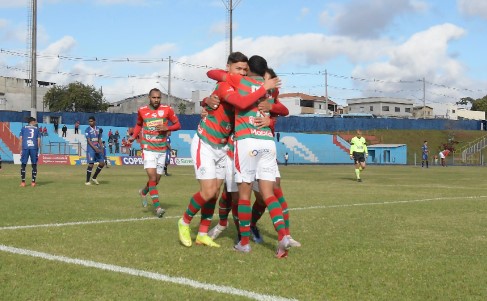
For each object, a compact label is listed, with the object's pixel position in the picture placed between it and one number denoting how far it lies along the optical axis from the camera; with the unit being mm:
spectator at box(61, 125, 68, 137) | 52969
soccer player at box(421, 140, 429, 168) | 44775
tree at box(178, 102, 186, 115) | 105062
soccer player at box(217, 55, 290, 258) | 6137
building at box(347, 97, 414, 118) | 130875
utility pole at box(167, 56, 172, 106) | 82456
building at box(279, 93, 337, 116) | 113188
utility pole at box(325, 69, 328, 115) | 99875
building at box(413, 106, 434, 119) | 142500
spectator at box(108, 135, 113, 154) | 52481
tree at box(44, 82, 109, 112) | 93375
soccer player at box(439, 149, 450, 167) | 52269
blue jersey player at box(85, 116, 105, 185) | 17875
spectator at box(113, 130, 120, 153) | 52512
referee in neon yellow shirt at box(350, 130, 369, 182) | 22964
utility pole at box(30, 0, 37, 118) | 37094
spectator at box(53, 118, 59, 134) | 52759
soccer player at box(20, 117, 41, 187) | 17031
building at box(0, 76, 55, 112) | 92688
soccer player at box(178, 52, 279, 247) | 6504
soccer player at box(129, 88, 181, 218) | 10445
